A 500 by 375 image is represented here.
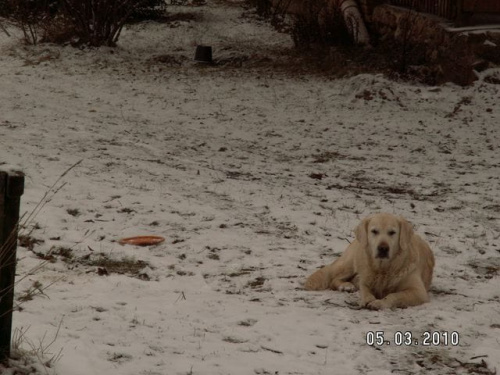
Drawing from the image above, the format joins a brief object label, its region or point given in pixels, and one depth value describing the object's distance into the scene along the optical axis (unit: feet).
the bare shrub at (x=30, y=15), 60.08
